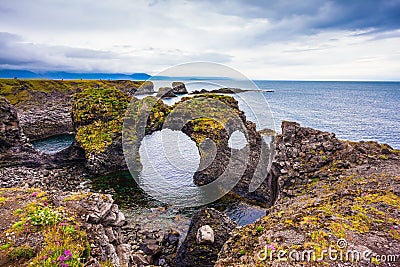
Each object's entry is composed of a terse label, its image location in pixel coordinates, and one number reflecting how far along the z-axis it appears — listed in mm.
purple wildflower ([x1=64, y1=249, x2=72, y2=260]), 11927
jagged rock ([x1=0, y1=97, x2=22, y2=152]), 40406
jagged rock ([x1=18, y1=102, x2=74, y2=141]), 71688
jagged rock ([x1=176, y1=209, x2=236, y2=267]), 20625
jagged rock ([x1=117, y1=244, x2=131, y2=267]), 16230
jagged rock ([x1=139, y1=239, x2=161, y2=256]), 23594
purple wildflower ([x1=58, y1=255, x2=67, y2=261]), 11731
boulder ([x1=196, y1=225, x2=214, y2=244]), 21156
